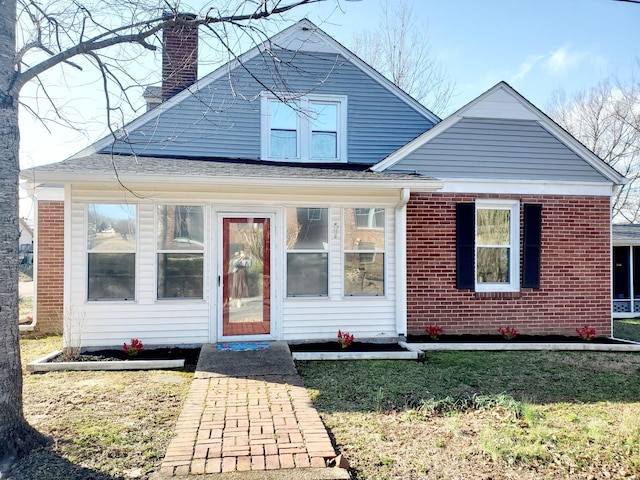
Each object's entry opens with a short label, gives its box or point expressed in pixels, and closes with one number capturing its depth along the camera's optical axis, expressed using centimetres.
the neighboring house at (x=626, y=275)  1307
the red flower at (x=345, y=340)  695
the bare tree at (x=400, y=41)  1878
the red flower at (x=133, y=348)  650
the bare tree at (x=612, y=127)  2436
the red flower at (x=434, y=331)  779
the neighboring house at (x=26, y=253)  3084
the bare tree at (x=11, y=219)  347
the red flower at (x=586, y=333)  811
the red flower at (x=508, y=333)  791
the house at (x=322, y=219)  686
